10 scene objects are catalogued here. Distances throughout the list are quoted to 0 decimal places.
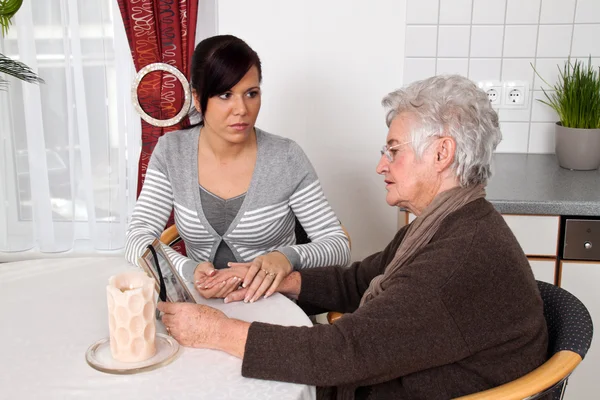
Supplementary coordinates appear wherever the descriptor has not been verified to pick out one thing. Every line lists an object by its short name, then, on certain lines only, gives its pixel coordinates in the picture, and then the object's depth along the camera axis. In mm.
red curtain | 2662
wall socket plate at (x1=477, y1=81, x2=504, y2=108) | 2723
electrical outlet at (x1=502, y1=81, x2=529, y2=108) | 2713
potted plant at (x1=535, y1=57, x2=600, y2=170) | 2451
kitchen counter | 2092
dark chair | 1224
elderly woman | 1236
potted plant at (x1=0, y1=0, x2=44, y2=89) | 2176
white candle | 1232
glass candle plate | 1222
